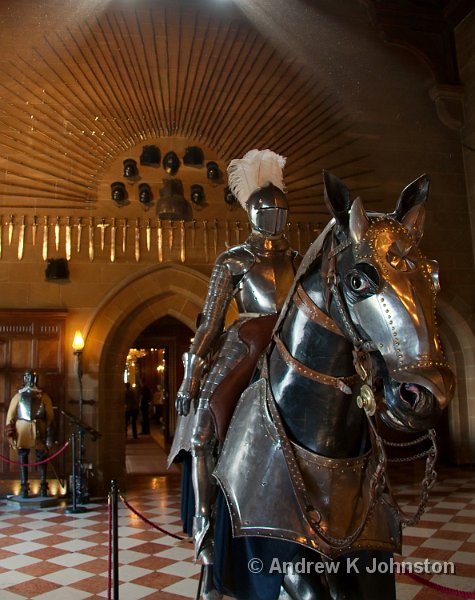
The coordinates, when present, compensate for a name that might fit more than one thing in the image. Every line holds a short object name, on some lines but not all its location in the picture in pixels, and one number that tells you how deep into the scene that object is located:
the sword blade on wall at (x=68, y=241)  7.11
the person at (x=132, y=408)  13.42
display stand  5.73
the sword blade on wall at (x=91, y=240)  7.16
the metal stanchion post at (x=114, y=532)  2.64
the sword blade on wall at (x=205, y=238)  7.45
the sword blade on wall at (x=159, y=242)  7.32
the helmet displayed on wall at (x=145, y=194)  7.26
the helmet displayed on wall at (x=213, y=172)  7.48
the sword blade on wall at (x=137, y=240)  7.26
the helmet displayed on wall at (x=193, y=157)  7.50
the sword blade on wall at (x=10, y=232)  7.00
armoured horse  1.34
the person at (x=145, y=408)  14.17
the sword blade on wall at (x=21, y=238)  7.00
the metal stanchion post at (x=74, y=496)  5.69
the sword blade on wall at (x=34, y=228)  7.06
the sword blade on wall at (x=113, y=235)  7.20
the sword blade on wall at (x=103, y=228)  7.20
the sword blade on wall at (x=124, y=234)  7.25
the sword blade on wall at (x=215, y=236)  7.48
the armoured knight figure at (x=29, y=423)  6.12
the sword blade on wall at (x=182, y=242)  7.37
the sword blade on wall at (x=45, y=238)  7.06
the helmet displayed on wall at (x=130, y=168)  7.27
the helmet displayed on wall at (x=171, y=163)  7.42
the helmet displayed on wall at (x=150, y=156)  7.38
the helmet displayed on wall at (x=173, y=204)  7.21
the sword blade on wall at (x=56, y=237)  7.10
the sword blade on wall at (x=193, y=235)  7.44
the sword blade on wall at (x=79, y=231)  7.15
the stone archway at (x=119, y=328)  6.97
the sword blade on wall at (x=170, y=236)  7.36
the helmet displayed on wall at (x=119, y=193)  7.24
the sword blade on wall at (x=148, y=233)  7.29
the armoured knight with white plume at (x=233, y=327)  2.17
